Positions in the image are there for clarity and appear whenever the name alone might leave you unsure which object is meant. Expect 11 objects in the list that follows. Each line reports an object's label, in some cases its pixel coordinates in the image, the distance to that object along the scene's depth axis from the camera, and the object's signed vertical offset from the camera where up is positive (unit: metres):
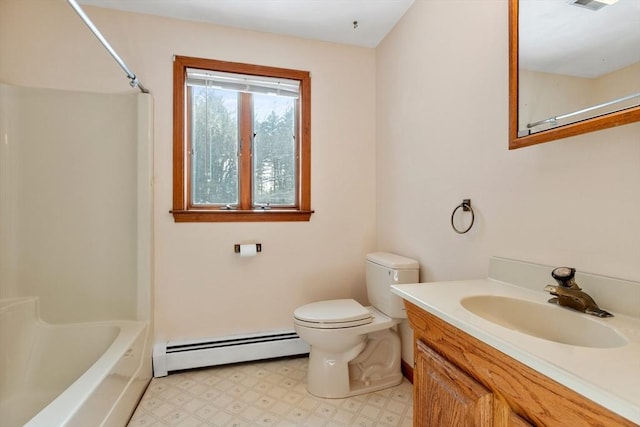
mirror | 0.83 +0.45
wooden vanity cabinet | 0.55 -0.40
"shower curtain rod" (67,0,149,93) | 1.24 +0.80
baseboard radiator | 1.98 -0.92
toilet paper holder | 2.15 -0.25
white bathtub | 1.37 -0.78
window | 2.10 +0.50
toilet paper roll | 2.11 -0.26
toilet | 1.72 -0.72
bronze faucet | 0.85 -0.23
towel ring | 1.43 +0.01
